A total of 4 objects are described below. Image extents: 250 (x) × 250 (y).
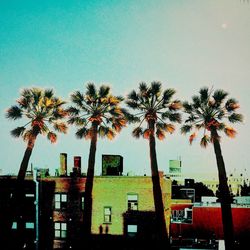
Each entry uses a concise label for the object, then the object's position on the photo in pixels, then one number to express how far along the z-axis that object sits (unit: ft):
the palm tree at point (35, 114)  103.37
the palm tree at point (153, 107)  104.53
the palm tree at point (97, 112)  106.63
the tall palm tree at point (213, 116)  96.51
